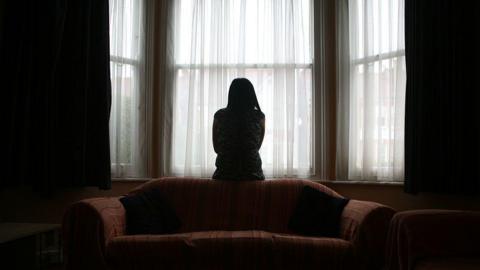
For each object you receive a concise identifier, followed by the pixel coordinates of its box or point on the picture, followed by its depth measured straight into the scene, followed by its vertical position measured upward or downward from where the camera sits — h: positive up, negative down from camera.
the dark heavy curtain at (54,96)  3.29 +0.35
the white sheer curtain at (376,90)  3.39 +0.40
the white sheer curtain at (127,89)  3.75 +0.45
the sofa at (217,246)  2.54 -0.64
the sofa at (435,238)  2.14 -0.51
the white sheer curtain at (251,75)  3.72 +0.57
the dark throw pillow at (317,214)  2.88 -0.52
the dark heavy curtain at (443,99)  2.89 +0.28
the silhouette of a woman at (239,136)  3.30 +0.03
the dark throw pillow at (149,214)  2.84 -0.51
